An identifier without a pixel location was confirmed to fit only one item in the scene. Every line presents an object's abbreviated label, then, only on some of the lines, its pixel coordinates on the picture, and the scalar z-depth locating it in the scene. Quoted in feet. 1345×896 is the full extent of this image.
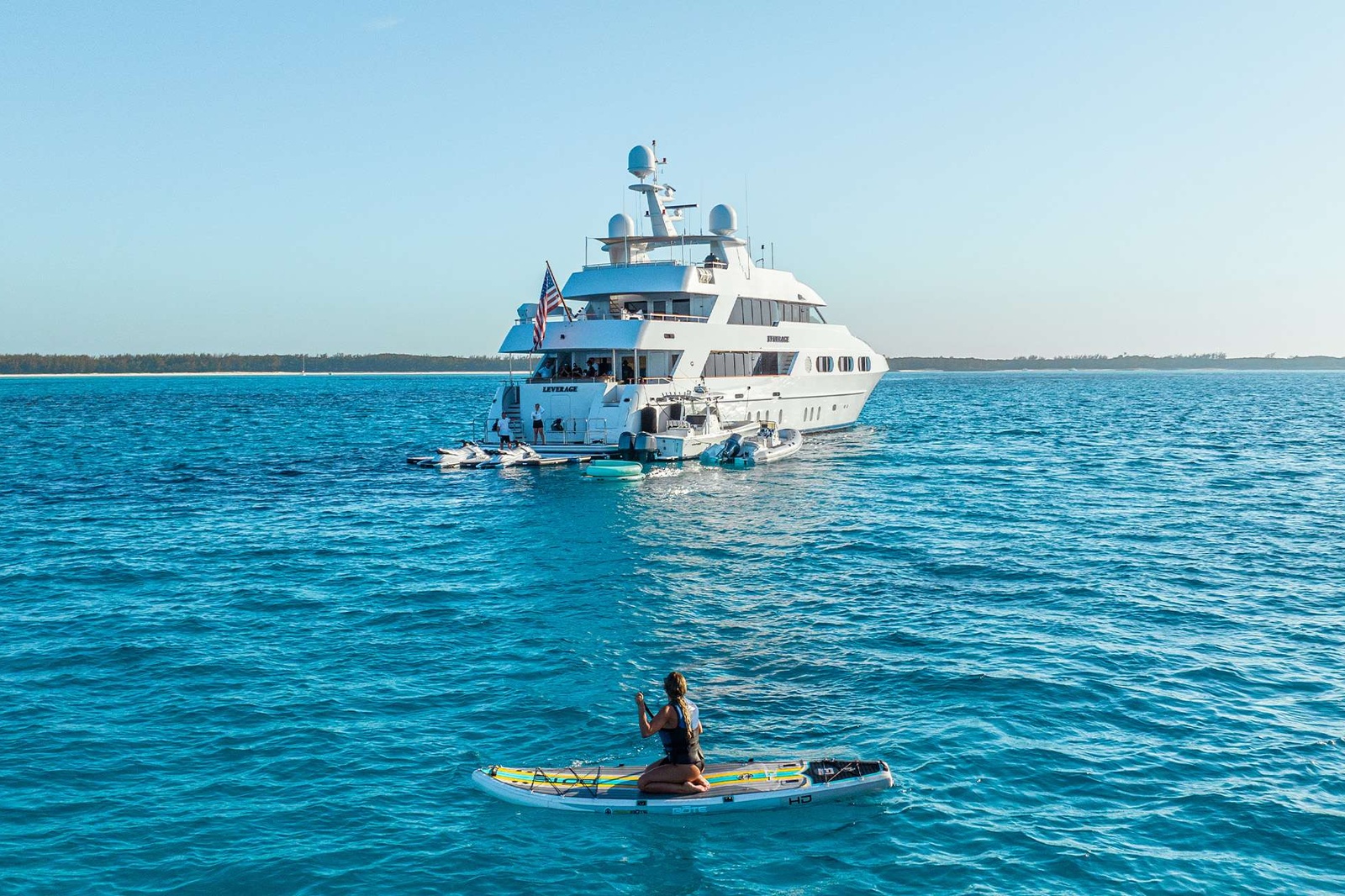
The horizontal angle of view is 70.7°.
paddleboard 35.60
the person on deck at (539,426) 142.41
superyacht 139.33
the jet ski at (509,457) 135.44
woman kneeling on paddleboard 35.94
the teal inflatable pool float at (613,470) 122.21
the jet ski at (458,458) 137.08
